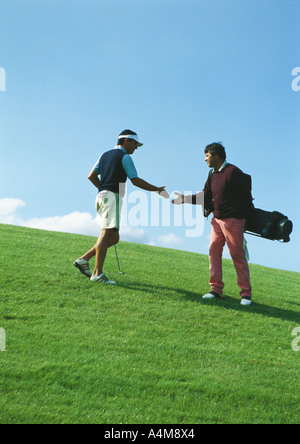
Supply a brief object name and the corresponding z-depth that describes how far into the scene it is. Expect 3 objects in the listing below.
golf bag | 9.06
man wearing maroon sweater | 8.89
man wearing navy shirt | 9.05
